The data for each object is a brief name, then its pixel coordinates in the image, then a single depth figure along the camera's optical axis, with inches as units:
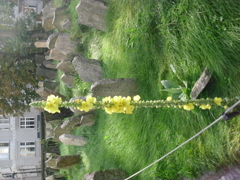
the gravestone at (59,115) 279.1
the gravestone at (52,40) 271.5
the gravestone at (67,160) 225.5
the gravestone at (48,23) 316.8
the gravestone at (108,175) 151.9
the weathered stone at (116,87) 145.4
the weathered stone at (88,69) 184.7
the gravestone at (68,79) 249.4
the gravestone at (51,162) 254.7
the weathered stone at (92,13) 178.4
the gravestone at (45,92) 273.6
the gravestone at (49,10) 317.4
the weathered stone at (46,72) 348.8
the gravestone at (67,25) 250.2
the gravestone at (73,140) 215.9
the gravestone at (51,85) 319.3
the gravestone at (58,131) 261.7
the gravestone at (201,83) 102.9
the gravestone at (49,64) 346.6
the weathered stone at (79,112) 207.1
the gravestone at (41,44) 330.1
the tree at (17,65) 346.3
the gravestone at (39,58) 362.9
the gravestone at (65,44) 243.1
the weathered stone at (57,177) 286.6
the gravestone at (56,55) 281.2
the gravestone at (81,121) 207.7
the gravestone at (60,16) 268.2
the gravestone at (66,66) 245.9
